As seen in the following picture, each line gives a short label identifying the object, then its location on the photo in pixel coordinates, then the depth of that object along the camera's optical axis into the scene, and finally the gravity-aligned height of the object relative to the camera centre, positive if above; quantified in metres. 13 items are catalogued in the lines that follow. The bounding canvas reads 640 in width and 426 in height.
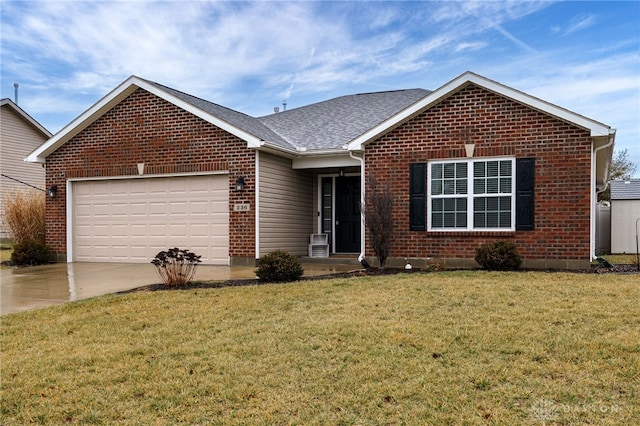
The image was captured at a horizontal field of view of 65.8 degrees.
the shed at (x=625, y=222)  17.42 -0.42
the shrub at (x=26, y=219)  15.85 -0.42
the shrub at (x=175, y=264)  8.72 -1.02
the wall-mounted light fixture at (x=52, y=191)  14.73 +0.45
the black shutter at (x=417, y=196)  11.30 +0.29
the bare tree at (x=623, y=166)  36.88 +3.28
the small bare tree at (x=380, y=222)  10.71 -0.29
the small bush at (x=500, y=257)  9.77 -0.94
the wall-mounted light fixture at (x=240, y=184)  12.55 +0.60
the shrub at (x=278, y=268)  9.11 -1.12
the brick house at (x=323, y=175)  10.43 +0.83
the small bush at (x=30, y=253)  13.38 -1.30
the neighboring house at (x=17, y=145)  23.56 +3.00
